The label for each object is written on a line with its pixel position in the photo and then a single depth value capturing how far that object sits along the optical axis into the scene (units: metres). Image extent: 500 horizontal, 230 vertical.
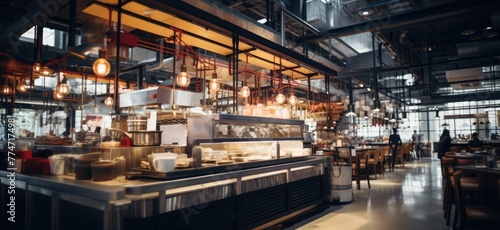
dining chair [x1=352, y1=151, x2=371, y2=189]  8.22
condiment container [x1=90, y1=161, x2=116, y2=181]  2.97
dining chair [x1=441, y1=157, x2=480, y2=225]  4.67
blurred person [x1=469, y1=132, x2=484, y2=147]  10.62
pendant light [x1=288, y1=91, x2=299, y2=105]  7.15
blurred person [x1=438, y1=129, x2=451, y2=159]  10.74
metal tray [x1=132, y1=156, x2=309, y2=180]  3.02
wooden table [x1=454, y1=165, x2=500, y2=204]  4.02
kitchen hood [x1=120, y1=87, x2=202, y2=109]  4.06
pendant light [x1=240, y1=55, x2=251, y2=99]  6.41
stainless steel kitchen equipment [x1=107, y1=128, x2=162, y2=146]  3.49
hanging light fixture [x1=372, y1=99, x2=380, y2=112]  11.25
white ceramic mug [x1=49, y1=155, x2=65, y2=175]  3.43
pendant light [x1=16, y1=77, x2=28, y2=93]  6.90
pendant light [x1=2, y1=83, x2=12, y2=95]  6.70
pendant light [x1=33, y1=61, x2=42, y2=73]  5.02
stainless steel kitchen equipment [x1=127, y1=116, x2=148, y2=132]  3.94
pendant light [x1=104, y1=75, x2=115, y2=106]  7.57
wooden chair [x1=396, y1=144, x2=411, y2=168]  13.27
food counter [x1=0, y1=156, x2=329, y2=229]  2.64
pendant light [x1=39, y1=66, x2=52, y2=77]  5.29
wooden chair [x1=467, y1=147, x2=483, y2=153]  9.92
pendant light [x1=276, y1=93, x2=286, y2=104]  6.98
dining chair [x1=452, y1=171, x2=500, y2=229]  3.34
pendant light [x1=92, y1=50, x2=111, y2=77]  3.69
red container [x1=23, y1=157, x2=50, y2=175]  3.52
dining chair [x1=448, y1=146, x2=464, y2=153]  9.42
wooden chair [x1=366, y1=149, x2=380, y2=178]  9.34
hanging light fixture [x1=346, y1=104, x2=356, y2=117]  11.97
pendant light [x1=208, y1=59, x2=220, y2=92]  5.74
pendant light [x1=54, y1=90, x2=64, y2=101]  6.08
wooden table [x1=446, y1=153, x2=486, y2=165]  5.51
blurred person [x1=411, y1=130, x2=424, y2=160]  17.72
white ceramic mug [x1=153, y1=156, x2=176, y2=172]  3.06
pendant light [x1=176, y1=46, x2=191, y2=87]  4.76
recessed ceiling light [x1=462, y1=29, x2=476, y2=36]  7.49
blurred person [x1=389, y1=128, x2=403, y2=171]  13.01
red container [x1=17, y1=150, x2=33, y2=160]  3.87
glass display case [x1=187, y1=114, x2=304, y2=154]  4.04
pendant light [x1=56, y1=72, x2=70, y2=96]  5.64
